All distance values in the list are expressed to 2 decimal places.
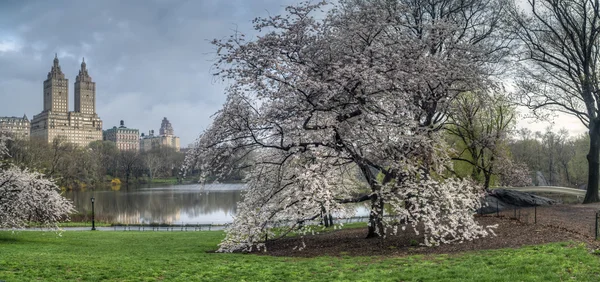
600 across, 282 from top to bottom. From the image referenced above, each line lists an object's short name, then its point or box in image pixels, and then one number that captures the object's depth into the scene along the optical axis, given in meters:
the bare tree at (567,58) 24.05
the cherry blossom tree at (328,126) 14.17
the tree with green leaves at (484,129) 25.41
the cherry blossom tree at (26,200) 21.00
